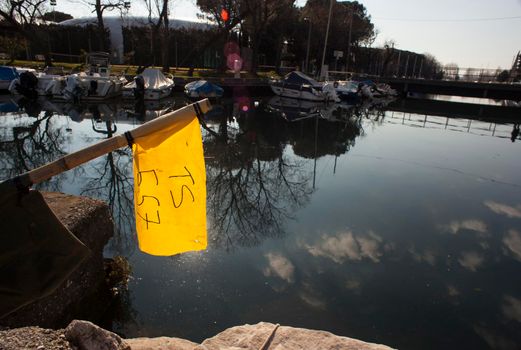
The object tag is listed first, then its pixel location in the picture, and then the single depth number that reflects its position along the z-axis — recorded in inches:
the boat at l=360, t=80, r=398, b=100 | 1638.8
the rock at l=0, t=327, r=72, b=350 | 95.1
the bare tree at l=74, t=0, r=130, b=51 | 1381.6
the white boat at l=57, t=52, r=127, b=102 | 969.5
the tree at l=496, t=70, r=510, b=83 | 2393.0
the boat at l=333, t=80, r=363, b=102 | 1521.9
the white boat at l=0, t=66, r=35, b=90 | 1048.8
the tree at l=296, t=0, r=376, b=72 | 2165.4
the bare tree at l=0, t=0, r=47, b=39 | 1348.4
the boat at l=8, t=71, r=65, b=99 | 990.4
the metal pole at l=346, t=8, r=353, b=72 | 2139.3
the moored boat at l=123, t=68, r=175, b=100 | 1072.8
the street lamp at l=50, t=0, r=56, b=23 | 1499.8
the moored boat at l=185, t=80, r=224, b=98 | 1144.8
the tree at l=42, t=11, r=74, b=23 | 2180.1
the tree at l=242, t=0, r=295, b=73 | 1493.6
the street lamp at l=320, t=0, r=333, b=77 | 1739.7
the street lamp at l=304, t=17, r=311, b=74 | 2015.5
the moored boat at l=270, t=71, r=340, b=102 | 1328.7
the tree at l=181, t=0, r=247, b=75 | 1507.1
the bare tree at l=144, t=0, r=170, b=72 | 1398.9
